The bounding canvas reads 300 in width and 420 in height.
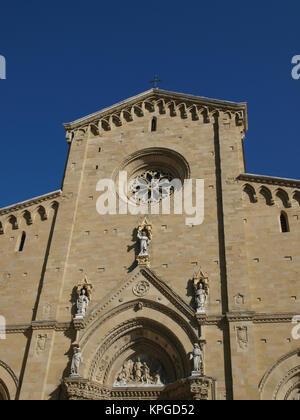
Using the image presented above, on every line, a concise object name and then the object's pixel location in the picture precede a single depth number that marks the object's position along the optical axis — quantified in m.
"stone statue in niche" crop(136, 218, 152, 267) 18.09
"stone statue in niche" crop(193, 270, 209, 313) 16.34
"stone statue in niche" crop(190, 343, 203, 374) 14.94
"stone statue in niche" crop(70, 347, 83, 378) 15.81
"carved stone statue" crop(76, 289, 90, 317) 17.32
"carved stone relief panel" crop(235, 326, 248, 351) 15.31
